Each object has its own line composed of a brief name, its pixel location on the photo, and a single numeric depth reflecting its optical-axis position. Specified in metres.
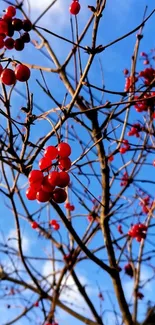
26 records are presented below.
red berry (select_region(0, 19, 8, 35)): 0.45
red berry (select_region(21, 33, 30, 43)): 0.46
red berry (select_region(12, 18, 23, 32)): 0.45
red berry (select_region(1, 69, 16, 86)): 0.41
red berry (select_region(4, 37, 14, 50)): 0.45
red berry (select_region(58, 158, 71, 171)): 0.38
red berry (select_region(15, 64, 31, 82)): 0.41
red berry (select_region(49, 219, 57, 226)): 0.91
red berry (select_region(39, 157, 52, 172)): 0.39
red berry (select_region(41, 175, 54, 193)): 0.38
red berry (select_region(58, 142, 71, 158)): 0.38
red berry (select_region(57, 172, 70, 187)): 0.38
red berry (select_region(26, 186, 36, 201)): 0.38
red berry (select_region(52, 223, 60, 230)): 0.90
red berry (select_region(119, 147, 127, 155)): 0.74
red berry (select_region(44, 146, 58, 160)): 0.38
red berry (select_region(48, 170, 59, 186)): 0.37
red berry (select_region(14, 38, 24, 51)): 0.45
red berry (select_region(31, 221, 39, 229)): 0.88
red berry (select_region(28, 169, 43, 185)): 0.38
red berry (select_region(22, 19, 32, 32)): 0.46
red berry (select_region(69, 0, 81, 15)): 0.55
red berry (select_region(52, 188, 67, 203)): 0.38
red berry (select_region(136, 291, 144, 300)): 0.86
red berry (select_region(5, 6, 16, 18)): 0.47
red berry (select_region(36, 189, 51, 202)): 0.38
